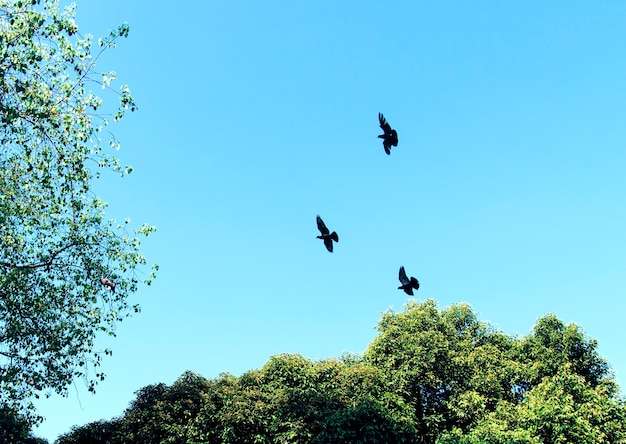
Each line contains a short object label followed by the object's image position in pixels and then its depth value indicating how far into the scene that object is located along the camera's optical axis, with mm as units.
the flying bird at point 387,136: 13484
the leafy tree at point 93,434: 25109
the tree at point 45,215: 14859
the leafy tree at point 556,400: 21594
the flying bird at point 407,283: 13742
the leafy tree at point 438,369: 27172
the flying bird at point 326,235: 13562
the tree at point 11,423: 16688
